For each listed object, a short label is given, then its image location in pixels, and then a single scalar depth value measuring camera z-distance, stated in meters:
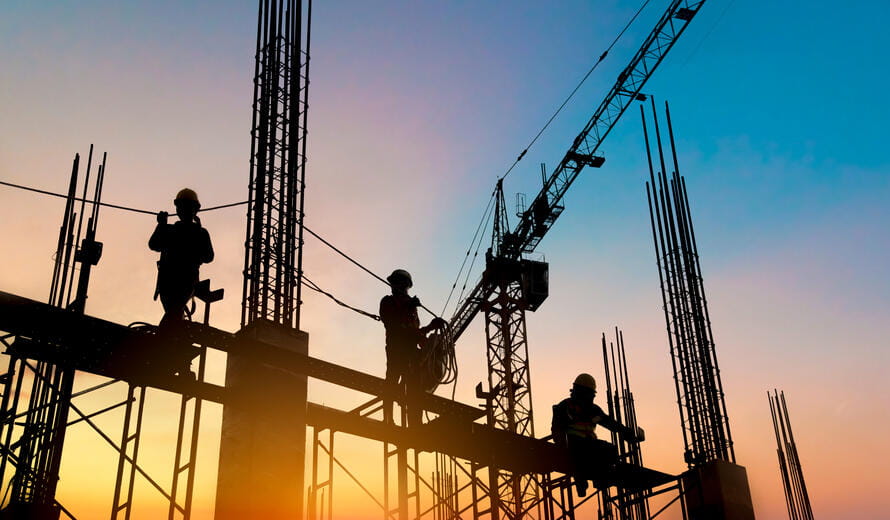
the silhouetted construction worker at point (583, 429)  12.28
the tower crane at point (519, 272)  40.12
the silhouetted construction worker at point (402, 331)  11.98
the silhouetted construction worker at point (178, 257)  9.96
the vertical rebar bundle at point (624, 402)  23.42
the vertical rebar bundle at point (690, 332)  24.67
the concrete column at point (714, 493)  13.95
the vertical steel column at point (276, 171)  16.23
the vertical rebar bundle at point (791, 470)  24.55
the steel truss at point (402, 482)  10.99
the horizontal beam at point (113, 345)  8.67
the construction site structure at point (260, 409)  9.15
